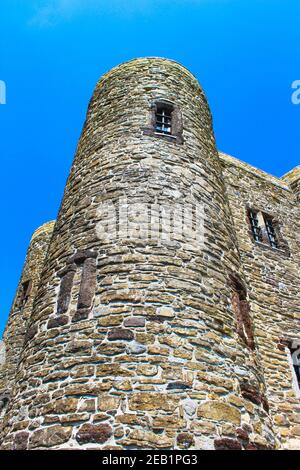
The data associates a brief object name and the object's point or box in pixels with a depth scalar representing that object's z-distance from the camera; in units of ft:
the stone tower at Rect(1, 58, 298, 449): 14.37
